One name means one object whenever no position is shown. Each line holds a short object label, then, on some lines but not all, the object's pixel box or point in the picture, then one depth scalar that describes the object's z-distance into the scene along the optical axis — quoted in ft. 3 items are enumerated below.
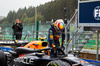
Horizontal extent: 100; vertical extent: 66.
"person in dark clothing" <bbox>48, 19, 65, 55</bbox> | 48.03
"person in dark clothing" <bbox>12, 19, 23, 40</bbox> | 81.51
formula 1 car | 31.63
